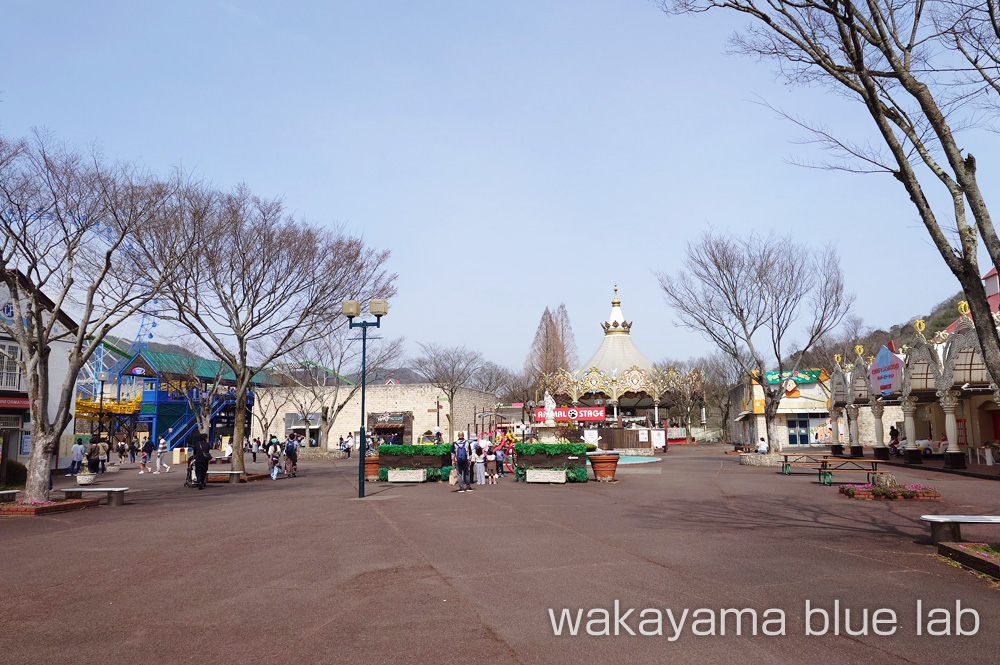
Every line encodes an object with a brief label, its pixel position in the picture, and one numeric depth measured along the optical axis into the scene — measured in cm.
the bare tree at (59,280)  1548
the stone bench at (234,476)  2405
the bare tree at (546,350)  6788
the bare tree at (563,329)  7056
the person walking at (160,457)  3241
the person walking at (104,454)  2982
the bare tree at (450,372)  5762
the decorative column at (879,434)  3228
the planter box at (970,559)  738
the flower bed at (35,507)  1480
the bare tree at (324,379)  4306
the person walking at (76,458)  2847
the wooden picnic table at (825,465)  1933
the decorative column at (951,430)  2488
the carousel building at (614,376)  4375
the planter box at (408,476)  2277
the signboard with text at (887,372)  2910
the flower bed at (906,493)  1505
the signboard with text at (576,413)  3659
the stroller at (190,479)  2241
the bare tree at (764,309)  2961
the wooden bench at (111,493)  1672
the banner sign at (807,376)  4844
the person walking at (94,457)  2803
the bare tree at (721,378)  7188
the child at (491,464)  2327
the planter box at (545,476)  2170
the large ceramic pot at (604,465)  2192
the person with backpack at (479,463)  2186
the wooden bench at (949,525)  909
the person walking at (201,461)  2164
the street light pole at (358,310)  1813
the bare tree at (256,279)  2194
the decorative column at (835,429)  3809
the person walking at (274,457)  2627
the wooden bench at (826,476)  1928
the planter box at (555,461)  2214
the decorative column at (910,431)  2848
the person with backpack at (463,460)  1916
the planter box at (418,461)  2303
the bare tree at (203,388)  3798
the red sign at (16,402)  2788
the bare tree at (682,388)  4388
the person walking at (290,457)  2778
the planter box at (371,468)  2375
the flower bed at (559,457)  2197
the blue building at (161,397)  5512
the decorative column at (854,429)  3499
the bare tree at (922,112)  844
